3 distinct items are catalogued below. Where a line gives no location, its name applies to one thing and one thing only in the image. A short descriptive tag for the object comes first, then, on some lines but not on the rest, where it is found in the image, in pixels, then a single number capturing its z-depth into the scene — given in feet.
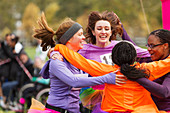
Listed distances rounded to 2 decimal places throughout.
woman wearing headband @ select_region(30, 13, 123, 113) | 19.66
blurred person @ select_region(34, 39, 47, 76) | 48.65
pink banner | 25.36
